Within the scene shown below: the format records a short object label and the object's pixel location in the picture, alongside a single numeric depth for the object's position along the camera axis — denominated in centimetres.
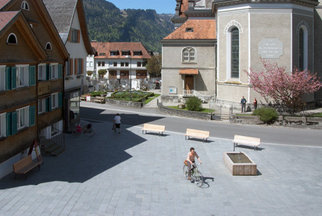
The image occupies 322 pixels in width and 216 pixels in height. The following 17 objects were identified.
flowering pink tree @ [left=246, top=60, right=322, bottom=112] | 3491
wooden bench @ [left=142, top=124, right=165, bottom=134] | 2828
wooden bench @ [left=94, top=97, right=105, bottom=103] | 4938
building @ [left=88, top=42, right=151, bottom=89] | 9412
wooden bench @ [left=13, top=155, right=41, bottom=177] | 1719
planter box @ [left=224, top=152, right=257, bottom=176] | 1866
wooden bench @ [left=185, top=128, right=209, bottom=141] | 2639
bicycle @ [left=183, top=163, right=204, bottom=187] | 1721
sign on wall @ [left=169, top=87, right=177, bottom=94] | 4897
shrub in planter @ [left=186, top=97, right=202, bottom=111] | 3894
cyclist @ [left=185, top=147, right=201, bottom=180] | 1723
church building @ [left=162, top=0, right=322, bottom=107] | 3891
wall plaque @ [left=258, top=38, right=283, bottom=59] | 3900
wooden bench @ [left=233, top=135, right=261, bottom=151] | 2430
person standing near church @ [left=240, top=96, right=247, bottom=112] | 3859
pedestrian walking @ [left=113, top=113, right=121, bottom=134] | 2844
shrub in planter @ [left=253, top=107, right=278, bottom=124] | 3334
